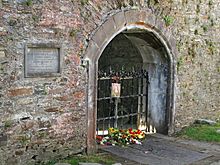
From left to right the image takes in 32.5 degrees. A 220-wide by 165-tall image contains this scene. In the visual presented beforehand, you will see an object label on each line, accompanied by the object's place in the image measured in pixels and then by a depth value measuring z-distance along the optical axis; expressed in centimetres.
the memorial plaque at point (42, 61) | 540
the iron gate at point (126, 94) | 755
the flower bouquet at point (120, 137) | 722
